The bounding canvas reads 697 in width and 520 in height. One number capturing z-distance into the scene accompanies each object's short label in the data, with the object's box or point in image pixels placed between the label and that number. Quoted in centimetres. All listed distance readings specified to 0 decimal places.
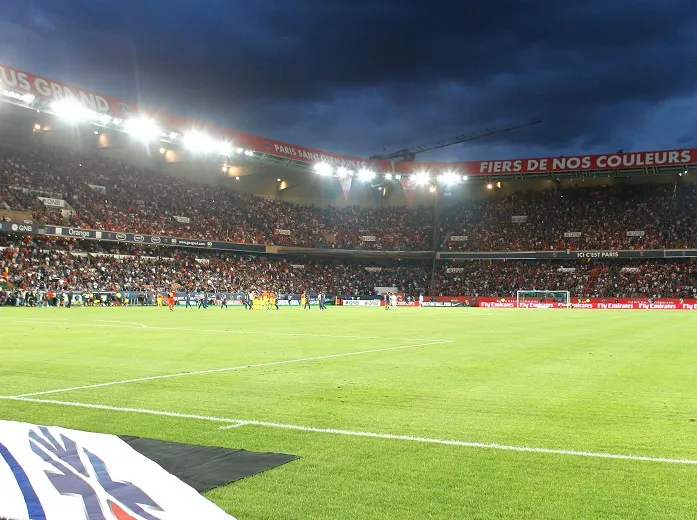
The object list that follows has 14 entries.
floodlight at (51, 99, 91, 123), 4266
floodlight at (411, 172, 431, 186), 7112
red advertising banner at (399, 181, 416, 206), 7256
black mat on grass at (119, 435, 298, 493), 481
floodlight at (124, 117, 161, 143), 4784
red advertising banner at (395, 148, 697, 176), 6234
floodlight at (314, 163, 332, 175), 6444
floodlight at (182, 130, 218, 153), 5200
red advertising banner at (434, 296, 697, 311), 5728
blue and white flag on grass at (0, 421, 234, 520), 393
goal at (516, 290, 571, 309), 6144
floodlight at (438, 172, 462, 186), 7074
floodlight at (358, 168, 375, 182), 6896
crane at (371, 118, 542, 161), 11723
